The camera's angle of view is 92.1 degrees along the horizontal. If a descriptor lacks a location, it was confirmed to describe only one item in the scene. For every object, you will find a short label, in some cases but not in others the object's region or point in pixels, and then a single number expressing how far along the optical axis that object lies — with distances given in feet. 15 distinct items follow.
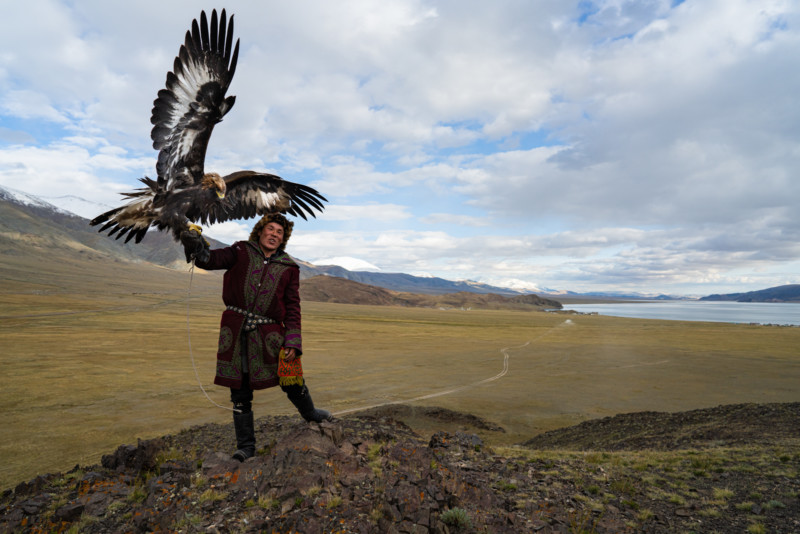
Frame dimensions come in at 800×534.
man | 13.84
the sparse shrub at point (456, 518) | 11.34
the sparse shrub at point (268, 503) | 11.50
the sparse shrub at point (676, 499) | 15.19
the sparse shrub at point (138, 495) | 12.75
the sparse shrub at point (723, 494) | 15.83
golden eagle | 13.61
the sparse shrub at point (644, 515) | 13.74
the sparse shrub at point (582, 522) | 12.23
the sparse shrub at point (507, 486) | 15.31
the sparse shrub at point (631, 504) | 14.73
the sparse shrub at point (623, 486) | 16.10
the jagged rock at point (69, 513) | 11.46
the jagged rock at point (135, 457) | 15.46
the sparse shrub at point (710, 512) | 14.28
